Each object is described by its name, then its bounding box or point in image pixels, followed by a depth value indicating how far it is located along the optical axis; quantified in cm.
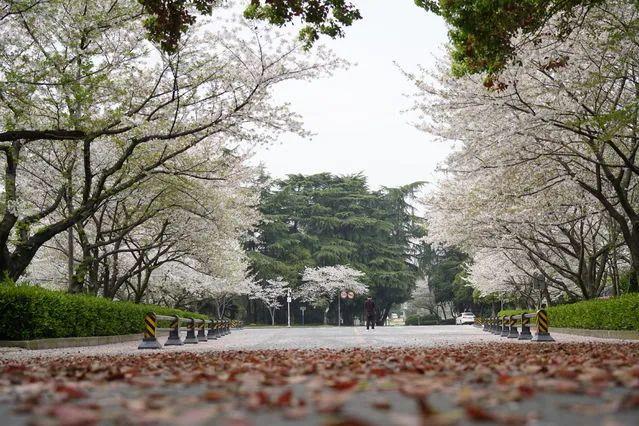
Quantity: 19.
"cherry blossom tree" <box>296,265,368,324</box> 6456
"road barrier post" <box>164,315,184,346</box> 1836
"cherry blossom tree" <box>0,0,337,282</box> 1387
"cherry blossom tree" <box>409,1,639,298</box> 1409
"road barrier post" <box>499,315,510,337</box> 2302
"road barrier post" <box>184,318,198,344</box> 2017
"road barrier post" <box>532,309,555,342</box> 1698
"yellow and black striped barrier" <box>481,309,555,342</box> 1706
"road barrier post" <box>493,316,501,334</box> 2665
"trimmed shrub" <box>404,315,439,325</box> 7212
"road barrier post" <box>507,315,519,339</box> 2128
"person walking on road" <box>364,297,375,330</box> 3433
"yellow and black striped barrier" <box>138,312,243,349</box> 1578
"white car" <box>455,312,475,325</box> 6231
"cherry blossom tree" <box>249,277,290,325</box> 6256
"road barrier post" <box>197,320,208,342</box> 2270
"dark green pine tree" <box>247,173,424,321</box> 6581
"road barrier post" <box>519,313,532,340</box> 1919
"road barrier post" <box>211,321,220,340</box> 2542
